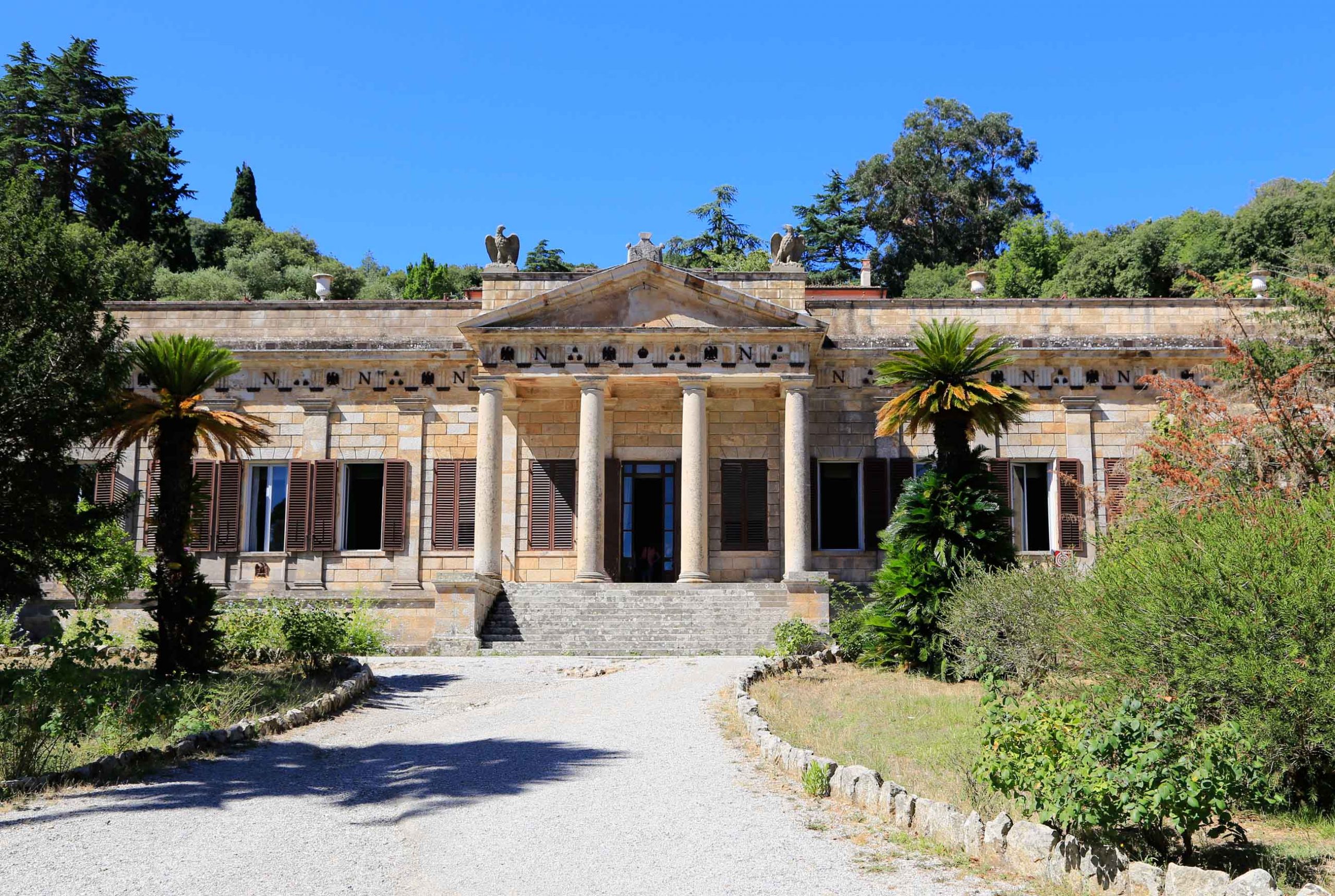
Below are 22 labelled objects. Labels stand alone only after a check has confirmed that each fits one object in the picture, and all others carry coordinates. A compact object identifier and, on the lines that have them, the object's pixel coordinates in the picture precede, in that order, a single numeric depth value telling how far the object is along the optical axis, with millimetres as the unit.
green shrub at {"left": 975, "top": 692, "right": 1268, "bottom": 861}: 6398
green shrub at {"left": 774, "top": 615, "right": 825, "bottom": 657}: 18109
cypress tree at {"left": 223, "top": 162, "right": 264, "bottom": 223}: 63125
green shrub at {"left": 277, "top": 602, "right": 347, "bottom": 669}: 16281
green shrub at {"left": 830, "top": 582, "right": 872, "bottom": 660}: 17375
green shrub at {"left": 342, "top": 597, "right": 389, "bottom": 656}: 19516
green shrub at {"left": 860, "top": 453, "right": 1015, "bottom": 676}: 16281
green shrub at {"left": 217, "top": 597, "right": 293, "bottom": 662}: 17188
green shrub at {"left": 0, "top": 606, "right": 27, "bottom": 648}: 19016
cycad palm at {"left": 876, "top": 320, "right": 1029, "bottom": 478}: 16844
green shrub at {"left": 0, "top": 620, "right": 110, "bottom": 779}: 9234
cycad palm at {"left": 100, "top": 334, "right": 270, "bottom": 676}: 15125
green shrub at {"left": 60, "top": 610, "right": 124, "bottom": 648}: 13672
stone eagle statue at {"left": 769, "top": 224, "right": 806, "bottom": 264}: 26234
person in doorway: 26656
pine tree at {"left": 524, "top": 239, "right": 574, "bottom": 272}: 57906
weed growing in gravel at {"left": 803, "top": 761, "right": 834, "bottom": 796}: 8820
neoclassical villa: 24562
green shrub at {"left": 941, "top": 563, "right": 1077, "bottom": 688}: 13195
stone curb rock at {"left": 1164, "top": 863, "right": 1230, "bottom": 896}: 5590
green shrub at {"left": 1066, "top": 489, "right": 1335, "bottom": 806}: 7957
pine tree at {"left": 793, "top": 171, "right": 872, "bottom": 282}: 58969
